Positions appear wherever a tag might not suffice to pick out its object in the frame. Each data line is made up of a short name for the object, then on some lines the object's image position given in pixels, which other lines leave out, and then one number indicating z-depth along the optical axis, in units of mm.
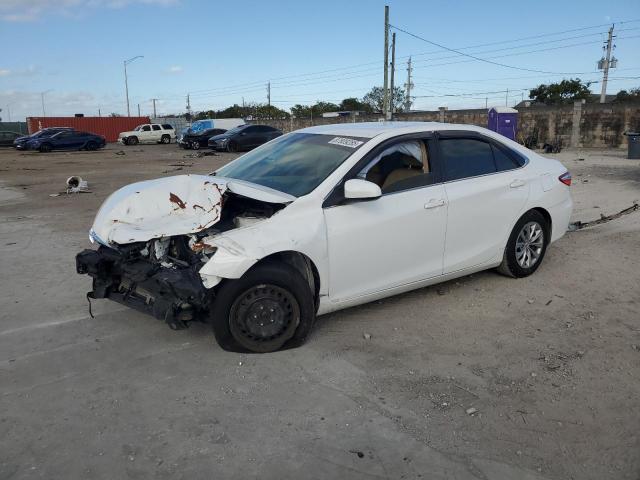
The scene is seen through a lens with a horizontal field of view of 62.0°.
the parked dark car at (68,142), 31703
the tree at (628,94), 52650
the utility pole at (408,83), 67869
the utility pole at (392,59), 32938
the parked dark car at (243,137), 28109
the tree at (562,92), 64850
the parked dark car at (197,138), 32969
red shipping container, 47000
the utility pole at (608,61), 52950
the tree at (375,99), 90288
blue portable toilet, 26547
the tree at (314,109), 88550
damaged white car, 3656
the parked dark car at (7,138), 38281
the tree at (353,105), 91000
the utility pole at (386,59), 30147
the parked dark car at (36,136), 32344
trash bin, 18984
